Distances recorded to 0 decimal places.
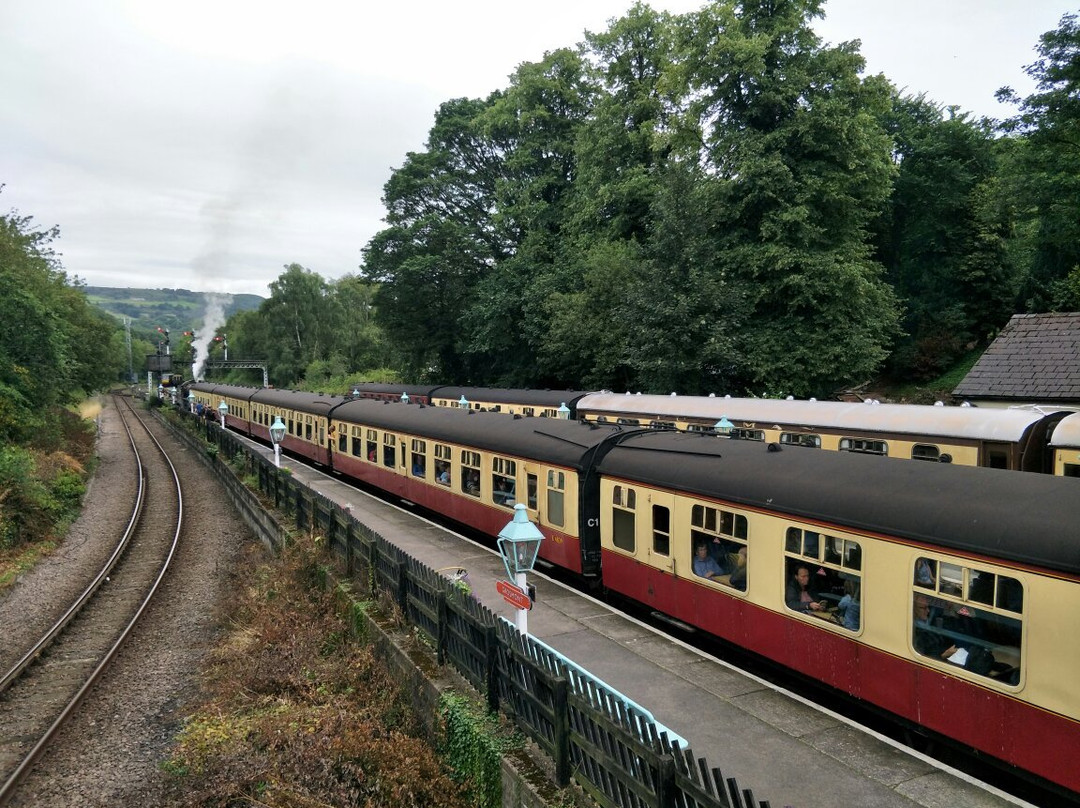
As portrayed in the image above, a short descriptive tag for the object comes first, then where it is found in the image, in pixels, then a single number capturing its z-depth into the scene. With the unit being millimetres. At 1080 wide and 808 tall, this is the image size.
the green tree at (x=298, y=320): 79562
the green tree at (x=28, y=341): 24250
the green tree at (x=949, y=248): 40125
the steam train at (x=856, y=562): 5703
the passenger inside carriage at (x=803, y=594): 7766
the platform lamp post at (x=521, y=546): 7113
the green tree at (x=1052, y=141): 24359
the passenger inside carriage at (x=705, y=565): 9139
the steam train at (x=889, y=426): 12156
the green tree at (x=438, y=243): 42938
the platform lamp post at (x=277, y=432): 20766
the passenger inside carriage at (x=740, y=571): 8664
